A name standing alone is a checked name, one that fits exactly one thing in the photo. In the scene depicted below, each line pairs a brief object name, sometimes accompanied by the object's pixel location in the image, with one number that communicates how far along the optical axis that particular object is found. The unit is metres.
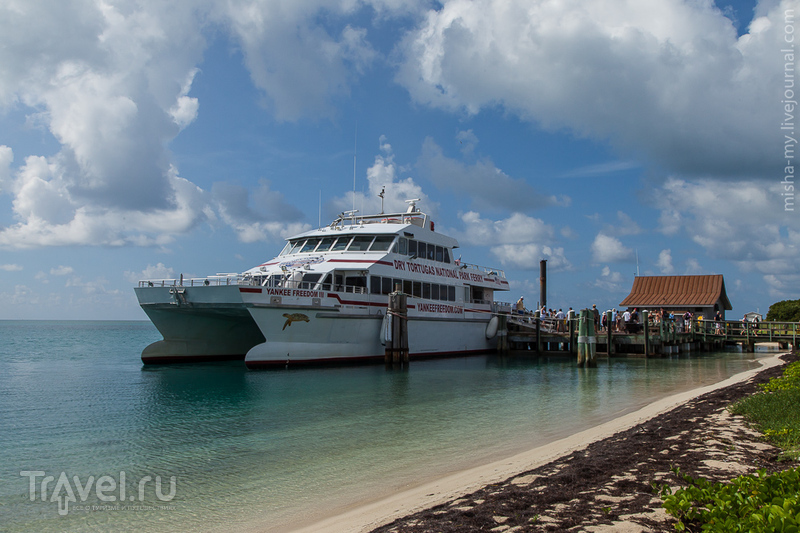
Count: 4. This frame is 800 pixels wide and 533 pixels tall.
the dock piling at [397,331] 21.81
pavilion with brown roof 40.25
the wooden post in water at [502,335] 31.00
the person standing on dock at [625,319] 29.98
